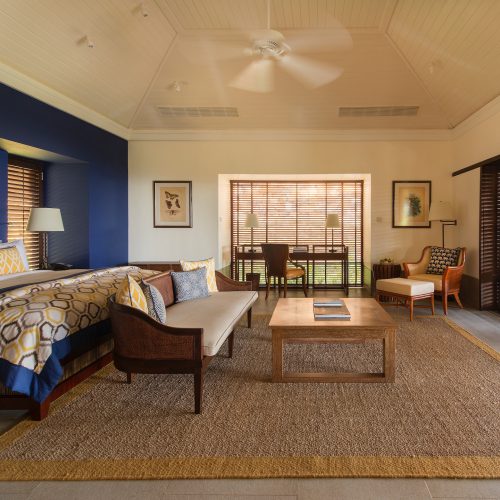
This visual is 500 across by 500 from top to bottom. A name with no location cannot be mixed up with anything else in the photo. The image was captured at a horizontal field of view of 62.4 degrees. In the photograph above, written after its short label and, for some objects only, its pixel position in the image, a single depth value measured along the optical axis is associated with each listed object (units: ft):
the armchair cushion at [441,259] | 20.48
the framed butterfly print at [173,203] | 24.97
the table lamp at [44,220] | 16.22
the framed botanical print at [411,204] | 24.06
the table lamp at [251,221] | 26.63
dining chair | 22.94
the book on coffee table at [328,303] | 13.02
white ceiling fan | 14.92
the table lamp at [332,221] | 26.00
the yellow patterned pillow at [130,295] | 9.52
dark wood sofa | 8.86
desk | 24.40
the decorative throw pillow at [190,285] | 13.75
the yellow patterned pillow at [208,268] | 14.88
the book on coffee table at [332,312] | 11.34
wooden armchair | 18.81
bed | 8.21
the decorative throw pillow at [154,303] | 10.24
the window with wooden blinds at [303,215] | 28.27
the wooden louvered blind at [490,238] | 19.47
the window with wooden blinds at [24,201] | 18.52
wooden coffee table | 10.41
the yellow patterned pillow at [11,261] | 13.88
